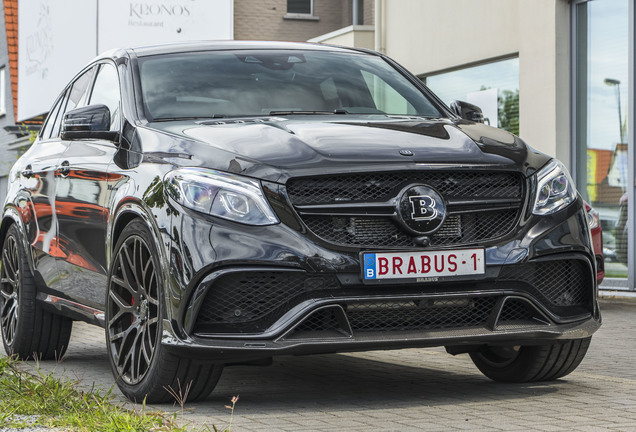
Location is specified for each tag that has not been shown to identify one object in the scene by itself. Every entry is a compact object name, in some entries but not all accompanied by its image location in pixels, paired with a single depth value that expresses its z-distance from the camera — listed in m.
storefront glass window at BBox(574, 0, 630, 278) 13.75
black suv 5.16
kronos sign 21.47
